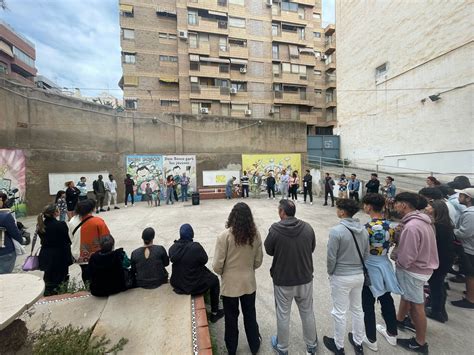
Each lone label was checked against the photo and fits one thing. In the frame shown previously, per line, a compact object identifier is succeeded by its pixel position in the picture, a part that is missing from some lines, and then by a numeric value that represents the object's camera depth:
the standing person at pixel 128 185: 10.97
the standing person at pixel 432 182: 4.61
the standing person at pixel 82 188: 8.48
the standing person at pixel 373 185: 8.02
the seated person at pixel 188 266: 2.51
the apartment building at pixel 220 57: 22.27
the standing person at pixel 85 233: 2.93
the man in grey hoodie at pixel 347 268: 2.16
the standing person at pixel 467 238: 2.84
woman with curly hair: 2.18
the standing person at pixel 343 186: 9.95
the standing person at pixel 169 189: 11.80
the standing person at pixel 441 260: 2.68
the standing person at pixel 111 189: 10.59
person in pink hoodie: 2.25
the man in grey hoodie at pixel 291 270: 2.13
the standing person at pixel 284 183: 11.27
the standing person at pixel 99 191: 9.40
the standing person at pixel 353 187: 9.26
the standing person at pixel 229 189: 13.15
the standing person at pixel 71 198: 7.31
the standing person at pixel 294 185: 10.83
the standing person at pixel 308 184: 10.45
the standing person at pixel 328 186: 10.01
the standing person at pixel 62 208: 7.21
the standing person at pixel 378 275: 2.22
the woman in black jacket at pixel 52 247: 2.86
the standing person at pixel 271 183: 12.43
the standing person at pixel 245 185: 13.27
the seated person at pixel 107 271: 2.52
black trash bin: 11.41
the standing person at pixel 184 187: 12.47
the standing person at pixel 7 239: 2.84
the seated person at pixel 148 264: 2.77
